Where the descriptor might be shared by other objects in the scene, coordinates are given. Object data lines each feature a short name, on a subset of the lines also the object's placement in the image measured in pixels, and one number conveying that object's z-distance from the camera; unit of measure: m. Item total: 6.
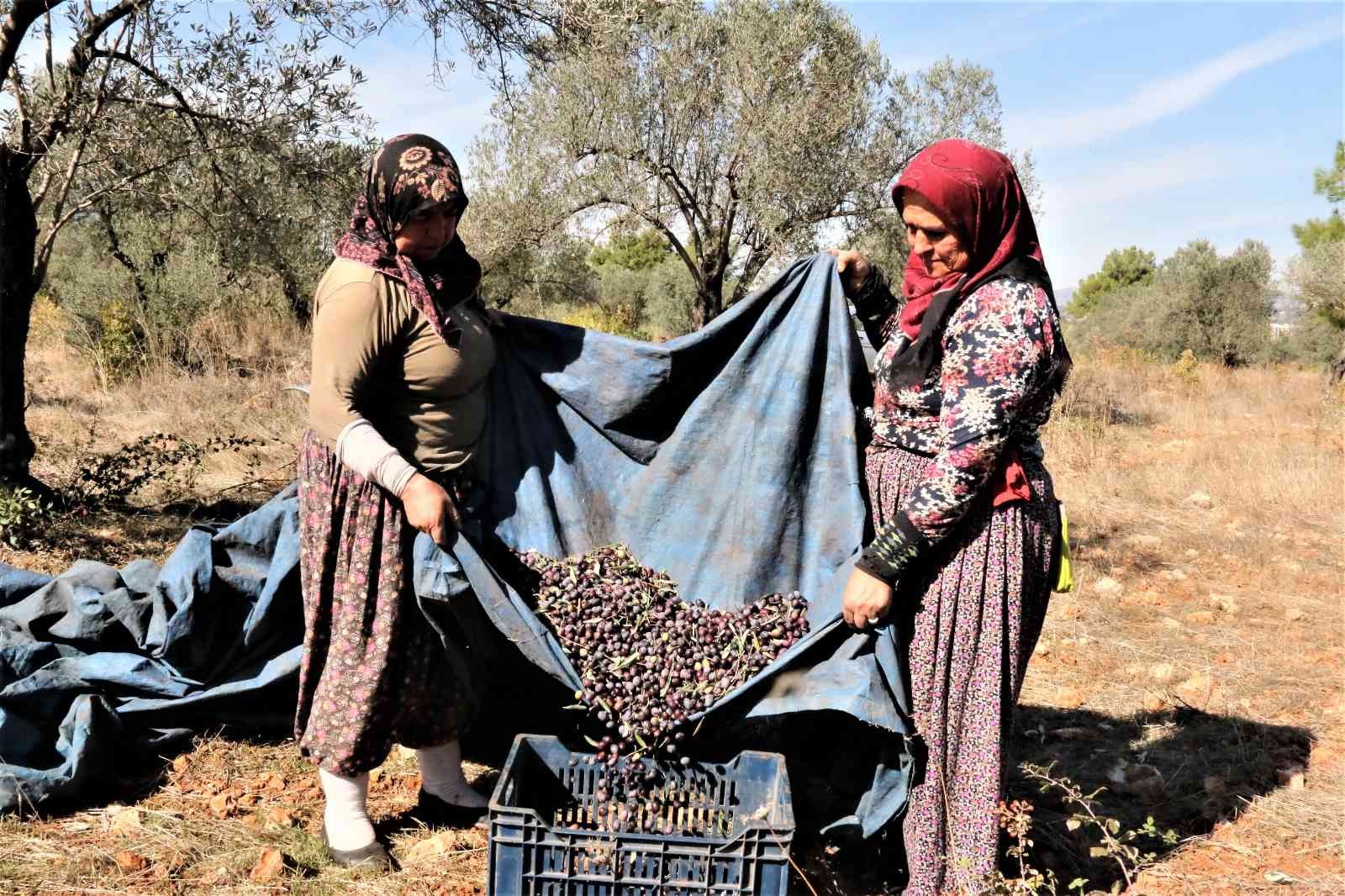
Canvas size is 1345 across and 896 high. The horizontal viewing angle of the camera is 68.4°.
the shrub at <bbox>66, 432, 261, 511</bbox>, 6.00
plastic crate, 2.27
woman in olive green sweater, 2.56
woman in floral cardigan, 2.28
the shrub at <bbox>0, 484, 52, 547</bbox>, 5.12
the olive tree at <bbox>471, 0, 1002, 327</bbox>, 12.42
